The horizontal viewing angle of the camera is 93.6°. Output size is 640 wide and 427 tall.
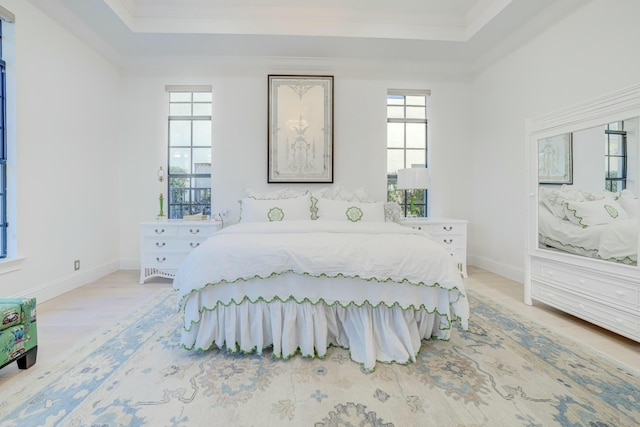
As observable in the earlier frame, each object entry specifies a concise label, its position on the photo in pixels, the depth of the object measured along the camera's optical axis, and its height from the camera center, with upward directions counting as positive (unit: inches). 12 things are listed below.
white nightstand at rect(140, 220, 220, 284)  137.5 -17.3
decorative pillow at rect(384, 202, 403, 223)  141.2 -0.9
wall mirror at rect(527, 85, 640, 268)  77.5 +8.9
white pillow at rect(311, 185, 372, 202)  143.2 +7.5
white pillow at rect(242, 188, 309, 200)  139.2 +7.1
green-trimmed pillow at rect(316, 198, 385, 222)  128.3 -0.6
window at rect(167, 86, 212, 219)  165.6 +30.6
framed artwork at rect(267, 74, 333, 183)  160.2 +43.8
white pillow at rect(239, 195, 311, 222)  128.3 -0.3
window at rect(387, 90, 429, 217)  172.9 +39.9
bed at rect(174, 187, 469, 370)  69.5 -20.1
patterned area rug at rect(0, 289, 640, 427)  51.6 -35.5
